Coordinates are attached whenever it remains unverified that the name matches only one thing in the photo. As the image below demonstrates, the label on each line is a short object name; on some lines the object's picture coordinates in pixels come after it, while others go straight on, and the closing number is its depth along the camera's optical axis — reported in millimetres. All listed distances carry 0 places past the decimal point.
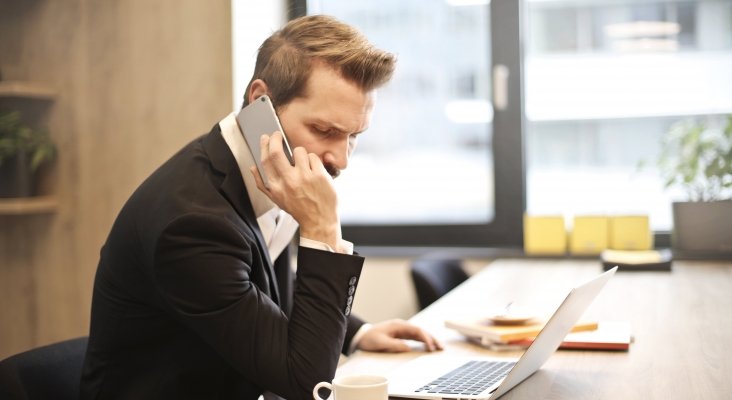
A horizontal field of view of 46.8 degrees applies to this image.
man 1379
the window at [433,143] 3549
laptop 1279
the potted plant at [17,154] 3434
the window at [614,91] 3352
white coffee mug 1112
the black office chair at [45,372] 1381
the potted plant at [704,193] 3121
